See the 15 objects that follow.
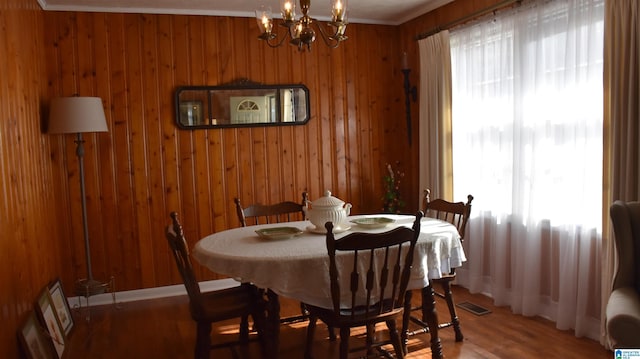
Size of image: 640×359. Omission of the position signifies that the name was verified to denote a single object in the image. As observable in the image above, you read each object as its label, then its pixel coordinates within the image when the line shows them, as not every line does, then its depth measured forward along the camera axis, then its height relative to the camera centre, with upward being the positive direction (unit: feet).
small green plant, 15.19 -1.57
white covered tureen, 9.22 -1.19
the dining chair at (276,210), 11.14 -1.41
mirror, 14.29 +1.28
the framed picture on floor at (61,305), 11.37 -3.45
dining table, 7.80 -1.75
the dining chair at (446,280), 9.84 -2.66
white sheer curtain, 10.19 -0.36
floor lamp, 12.16 +0.81
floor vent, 12.01 -4.02
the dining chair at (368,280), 7.43 -2.08
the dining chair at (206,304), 8.19 -2.63
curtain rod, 11.77 +3.14
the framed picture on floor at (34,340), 8.75 -3.30
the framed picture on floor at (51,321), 10.09 -3.38
